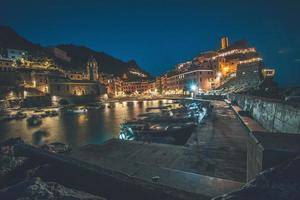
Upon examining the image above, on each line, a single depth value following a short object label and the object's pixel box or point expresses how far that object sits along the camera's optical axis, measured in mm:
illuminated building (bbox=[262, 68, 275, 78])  66975
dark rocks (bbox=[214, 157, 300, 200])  1601
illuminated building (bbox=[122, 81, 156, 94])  150500
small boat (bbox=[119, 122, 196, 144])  16516
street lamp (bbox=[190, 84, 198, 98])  85069
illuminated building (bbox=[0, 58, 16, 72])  76406
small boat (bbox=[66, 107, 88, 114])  54544
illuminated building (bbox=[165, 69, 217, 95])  83375
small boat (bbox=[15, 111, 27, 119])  47812
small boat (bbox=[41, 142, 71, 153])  14171
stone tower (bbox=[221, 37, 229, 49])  113312
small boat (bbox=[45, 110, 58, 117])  49700
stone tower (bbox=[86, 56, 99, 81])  115562
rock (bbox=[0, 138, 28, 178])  4873
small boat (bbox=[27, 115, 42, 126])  38344
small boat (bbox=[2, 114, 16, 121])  47250
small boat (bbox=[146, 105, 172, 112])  49781
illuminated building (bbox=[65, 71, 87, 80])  108062
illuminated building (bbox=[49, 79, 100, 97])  82738
